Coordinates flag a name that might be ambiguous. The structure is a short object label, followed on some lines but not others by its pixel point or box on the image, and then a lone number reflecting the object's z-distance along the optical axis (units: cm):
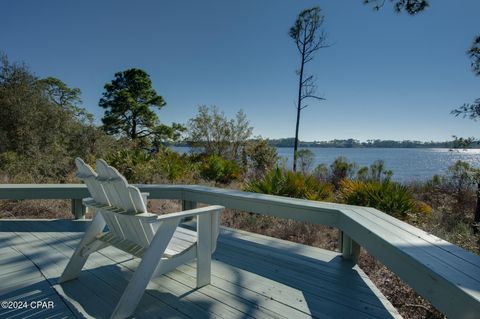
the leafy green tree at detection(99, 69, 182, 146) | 2100
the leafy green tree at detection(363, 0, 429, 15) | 349
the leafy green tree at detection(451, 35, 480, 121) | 353
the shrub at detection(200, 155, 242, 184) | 875
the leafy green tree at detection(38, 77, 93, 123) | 2108
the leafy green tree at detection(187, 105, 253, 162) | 1352
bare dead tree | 1180
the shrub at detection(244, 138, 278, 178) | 1154
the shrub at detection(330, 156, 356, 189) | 858
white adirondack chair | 188
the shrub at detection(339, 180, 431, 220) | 473
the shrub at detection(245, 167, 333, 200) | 527
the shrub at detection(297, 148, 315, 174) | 930
